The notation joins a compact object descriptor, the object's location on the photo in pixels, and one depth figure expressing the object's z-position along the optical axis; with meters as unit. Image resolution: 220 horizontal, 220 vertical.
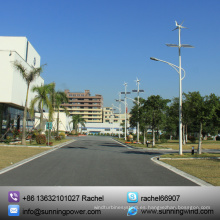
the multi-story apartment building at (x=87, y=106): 156.12
